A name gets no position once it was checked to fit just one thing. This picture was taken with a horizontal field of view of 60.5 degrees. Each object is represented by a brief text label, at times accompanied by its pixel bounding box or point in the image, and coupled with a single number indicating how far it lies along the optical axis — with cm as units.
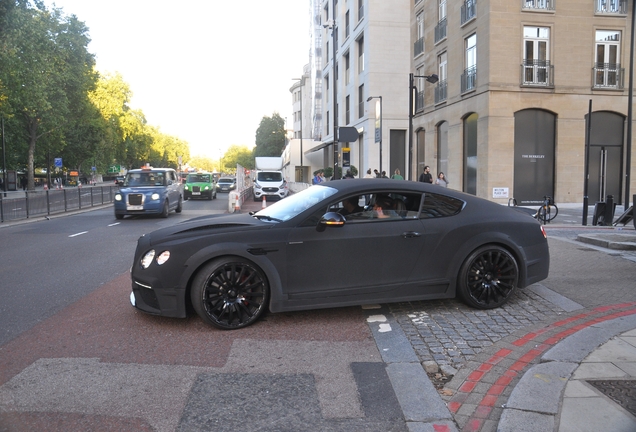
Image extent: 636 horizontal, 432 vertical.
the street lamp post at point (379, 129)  2302
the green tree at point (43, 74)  3475
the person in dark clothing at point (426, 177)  2011
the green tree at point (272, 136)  10575
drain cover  352
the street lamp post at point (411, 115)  2127
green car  3656
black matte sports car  529
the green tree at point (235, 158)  15295
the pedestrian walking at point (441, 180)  2130
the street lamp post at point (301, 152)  6078
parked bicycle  1720
